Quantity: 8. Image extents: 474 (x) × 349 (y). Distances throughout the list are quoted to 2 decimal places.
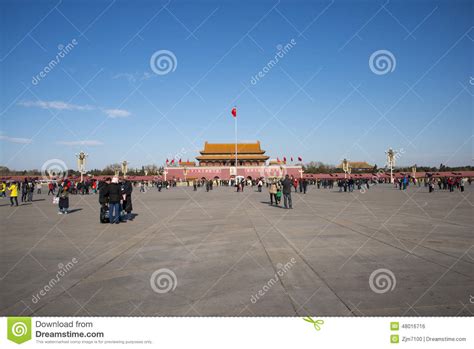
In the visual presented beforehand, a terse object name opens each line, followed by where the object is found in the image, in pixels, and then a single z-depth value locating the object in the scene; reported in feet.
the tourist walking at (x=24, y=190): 59.77
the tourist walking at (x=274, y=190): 48.65
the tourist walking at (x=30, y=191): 61.87
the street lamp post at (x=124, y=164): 183.94
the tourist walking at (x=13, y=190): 49.35
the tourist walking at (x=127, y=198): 33.31
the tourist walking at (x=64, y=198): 38.06
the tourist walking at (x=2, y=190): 79.84
